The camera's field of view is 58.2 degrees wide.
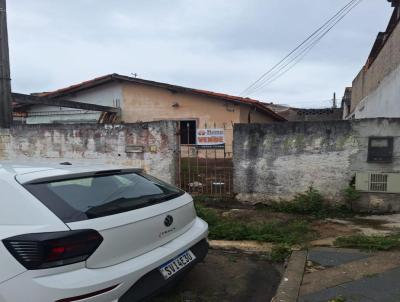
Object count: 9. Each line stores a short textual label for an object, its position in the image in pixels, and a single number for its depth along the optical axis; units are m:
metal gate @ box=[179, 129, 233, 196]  7.31
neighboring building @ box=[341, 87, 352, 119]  23.52
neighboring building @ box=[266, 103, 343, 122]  28.12
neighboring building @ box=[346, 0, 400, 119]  8.13
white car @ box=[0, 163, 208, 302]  2.31
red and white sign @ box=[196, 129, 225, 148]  7.30
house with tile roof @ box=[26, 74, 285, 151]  13.67
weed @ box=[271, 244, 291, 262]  4.42
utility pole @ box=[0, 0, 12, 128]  9.45
